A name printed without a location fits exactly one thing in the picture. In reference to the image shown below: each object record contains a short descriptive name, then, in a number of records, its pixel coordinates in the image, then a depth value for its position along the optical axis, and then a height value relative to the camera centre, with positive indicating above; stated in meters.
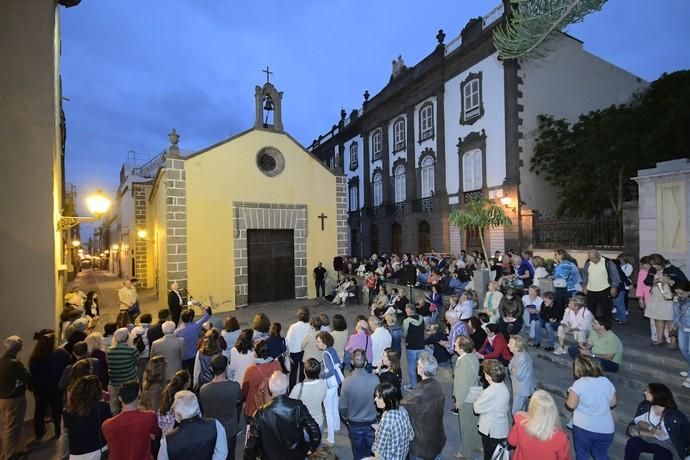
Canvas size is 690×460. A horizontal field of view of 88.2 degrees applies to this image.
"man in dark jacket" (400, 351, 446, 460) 3.55 -1.86
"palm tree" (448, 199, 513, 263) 12.72 +0.57
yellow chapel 12.12 +0.70
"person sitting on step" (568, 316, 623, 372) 5.32 -1.78
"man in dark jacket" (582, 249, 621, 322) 7.17 -1.09
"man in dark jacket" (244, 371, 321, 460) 3.00 -1.68
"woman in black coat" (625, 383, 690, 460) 3.23 -1.87
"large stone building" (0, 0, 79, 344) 5.90 +1.19
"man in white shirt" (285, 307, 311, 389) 5.96 -1.77
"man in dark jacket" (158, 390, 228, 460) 2.86 -1.63
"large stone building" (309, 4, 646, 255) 15.16 +5.36
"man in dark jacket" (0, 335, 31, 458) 4.29 -1.97
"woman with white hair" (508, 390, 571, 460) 2.84 -1.65
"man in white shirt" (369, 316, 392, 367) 5.69 -1.76
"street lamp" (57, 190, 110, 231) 7.45 +0.61
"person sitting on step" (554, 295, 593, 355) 5.85 -1.49
